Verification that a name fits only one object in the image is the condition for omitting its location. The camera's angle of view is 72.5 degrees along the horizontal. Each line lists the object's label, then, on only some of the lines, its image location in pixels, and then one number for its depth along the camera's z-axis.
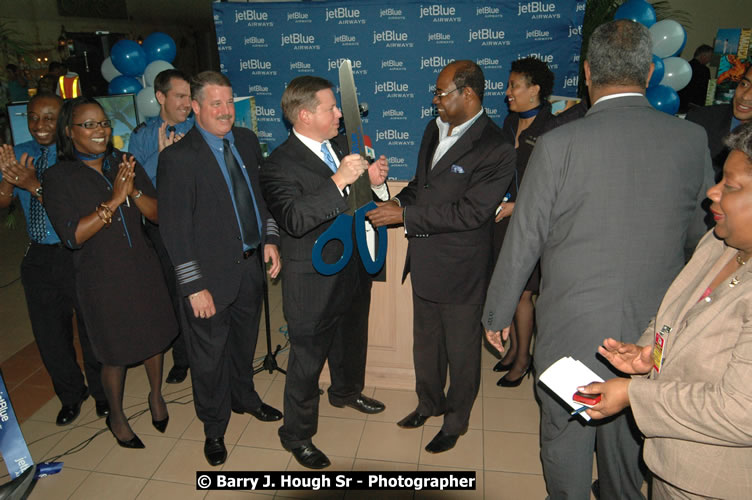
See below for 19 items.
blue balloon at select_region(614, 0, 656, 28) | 5.06
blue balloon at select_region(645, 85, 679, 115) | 5.04
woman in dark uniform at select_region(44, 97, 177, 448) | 2.36
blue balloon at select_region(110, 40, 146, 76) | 5.09
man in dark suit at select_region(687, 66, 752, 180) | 2.44
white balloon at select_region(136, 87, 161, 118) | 4.80
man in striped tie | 2.66
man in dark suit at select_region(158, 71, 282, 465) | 2.34
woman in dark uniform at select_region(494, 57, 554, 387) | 3.11
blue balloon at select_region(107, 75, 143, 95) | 5.16
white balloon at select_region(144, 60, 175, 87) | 5.01
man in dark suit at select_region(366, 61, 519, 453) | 2.33
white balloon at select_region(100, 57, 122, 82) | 5.53
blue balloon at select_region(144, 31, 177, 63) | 5.23
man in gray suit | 1.68
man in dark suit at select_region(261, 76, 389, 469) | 2.18
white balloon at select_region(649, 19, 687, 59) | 5.10
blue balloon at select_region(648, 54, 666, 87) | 5.07
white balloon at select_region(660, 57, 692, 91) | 5.20
